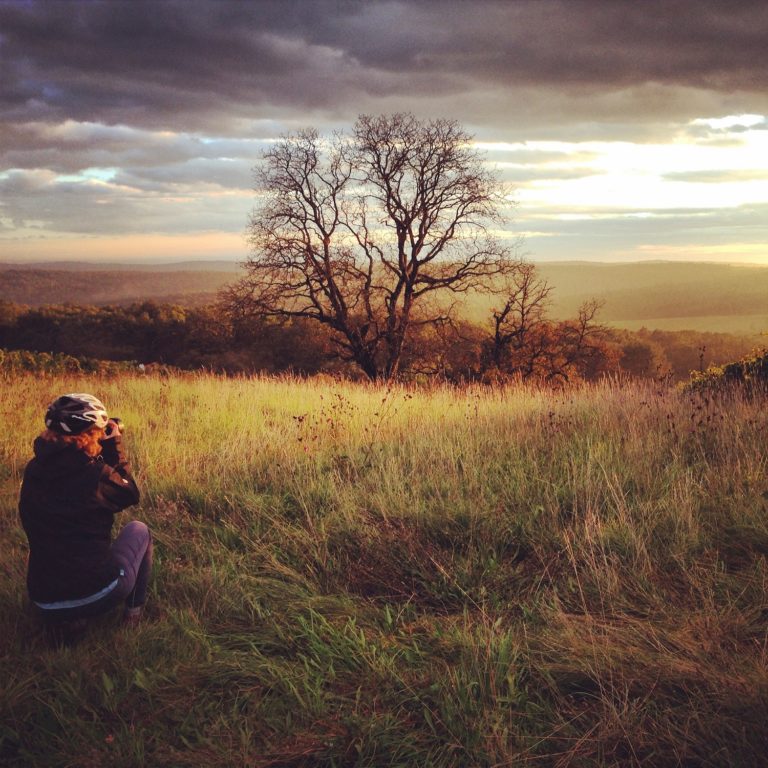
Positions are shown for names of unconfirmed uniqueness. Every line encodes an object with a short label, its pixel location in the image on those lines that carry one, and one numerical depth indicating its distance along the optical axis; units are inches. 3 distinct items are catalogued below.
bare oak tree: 925.2
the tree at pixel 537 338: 1095.6
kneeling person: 121.9
